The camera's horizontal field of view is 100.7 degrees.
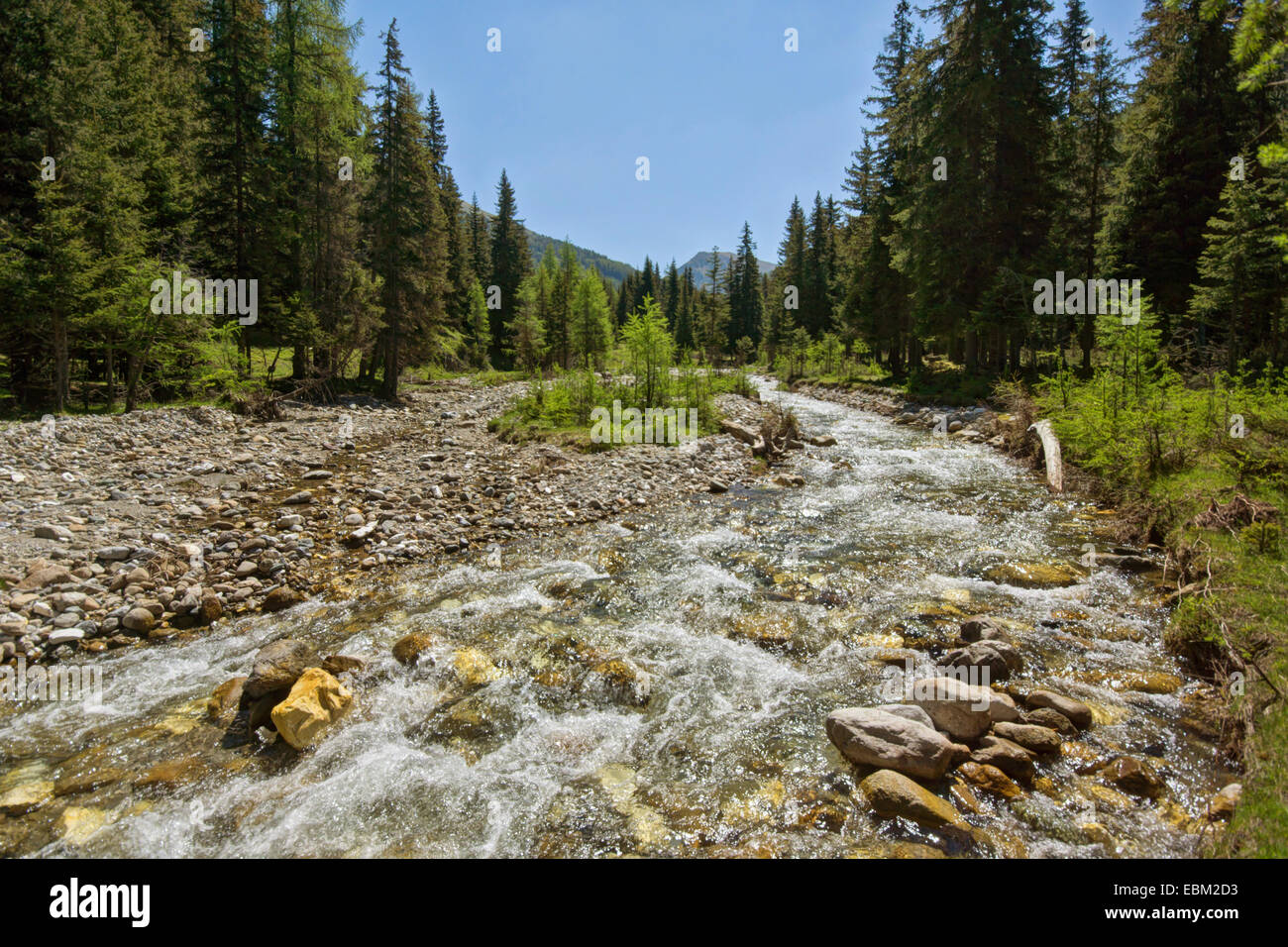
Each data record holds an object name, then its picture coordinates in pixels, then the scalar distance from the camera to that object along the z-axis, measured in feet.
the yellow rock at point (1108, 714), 14.29
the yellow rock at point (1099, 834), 10.71
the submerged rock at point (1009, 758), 12.55
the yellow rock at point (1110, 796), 11.64
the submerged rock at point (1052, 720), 13.92
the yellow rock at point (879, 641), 18.76
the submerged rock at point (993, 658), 16.16
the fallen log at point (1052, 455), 36.63
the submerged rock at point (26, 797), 11.63
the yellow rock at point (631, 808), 11.35
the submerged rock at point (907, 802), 11.31
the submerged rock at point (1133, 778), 11.89
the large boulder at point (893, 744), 12.51
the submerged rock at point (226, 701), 14.83
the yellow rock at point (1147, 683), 15.60
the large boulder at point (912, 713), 13.81
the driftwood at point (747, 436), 51.13
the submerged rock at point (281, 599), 21.02
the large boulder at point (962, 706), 13.64
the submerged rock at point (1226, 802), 10.74
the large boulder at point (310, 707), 13.76
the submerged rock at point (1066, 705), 14.11
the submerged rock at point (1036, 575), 22.93
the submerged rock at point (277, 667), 14.85
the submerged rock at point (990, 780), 12.07
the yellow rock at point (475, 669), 16.92
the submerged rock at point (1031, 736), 13.19
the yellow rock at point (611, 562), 25.70
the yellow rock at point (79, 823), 11.05
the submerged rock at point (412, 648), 17.49
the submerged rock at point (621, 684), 16.21
